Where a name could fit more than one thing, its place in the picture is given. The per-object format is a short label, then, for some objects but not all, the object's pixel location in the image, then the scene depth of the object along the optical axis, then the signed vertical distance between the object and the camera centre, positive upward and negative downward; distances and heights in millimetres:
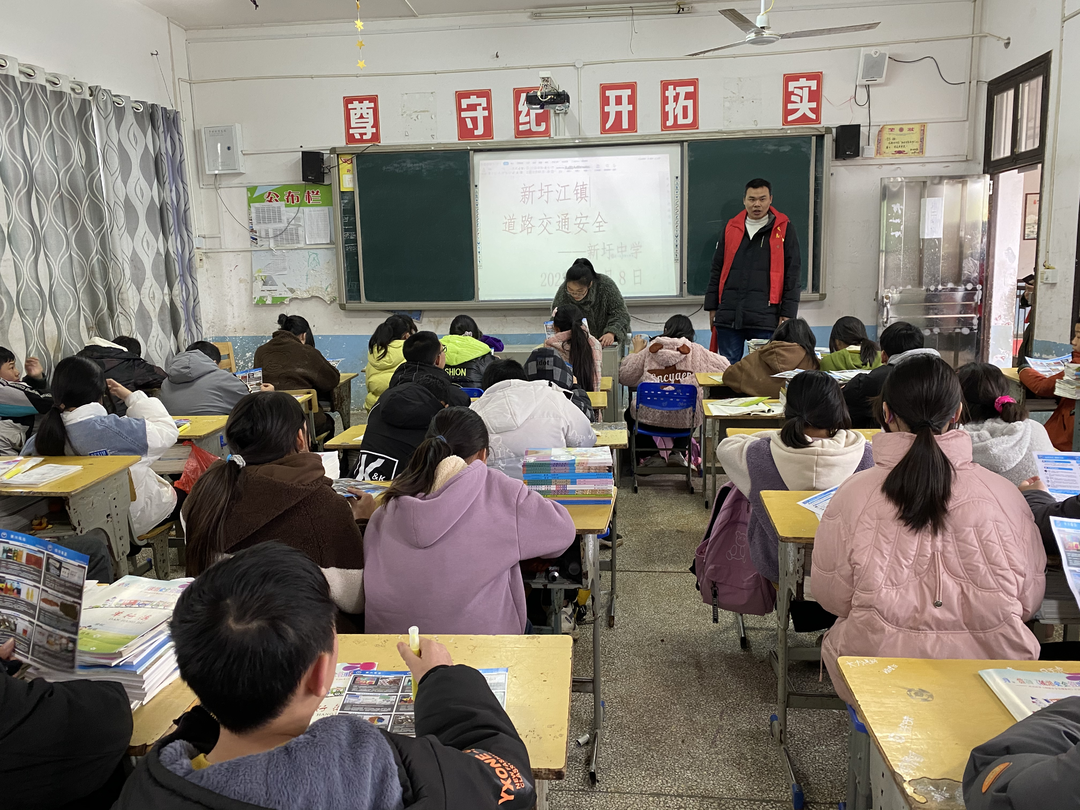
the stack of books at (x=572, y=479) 2240 -586
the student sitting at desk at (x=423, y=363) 3390 -371
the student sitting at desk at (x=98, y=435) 2926 -578
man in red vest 5520 +47
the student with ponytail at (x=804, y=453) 2217 -522
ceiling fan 4219 +1383
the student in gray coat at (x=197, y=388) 4098 -542
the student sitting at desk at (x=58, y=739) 1047 -635
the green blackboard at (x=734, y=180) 6164 +773
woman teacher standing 5461 -187
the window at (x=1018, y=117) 5160 +1090
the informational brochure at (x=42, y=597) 1220 -491
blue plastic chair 4375 -715
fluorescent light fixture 6125 +2143
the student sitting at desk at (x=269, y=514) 1798 -538
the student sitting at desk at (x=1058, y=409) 3949 -724
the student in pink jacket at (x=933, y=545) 1495 -542
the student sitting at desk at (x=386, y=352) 4602 -415
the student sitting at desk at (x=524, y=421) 2715 -507
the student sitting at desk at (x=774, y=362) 4094 -471
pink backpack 2398 -924
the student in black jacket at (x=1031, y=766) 812 -577
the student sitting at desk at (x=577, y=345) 4387 -383
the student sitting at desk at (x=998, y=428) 2178 -460
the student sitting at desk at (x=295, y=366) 4824 -515
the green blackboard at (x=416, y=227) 6547 +479
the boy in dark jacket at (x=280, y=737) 703 -447
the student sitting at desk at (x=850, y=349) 4082 -420
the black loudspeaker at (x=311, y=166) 6566 +1012
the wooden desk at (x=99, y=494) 2633 -738
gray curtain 4852 +476
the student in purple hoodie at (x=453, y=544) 1688 -592
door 5906 +99
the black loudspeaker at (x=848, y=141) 6043 +1044
